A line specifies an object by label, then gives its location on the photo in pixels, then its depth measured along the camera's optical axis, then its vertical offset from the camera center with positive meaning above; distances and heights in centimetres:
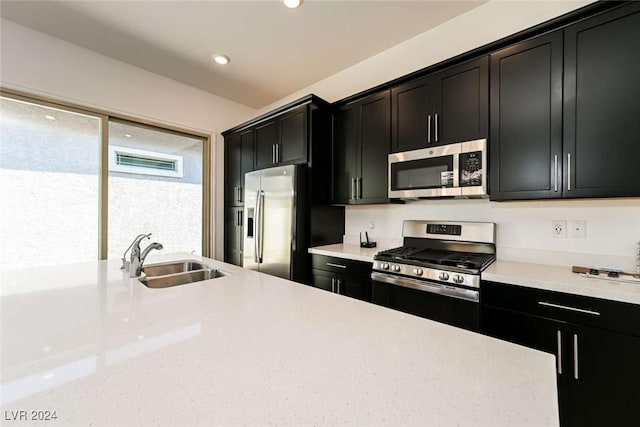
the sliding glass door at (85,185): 232 +28
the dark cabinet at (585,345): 117 -65
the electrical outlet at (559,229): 174 -10
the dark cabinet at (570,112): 136 +59
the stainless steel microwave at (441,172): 183 +32
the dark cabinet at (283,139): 268 +81
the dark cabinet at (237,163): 337 +66
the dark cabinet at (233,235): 338 -31
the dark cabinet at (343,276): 217 -57
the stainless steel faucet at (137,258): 155 -28
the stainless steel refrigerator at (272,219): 253 -7
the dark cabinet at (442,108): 184 +81
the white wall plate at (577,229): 167 -10
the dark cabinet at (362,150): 237 +61
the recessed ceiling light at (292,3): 195 +158
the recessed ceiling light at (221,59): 267 +159
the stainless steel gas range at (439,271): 162 -40
